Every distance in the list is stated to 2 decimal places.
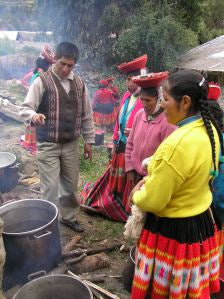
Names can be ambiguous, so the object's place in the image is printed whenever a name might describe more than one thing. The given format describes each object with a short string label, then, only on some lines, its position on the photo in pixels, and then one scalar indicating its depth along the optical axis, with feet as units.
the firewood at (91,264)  12.35
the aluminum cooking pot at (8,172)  17.49
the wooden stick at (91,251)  12.71
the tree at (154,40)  43.80
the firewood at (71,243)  13.56
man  12.98
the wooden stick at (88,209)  17.16
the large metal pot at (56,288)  8.97
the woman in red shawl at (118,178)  14.42
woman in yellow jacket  7.29
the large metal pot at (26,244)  10.04
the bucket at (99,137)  27.96
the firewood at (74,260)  12.26
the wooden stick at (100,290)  11.13
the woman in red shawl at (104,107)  31.53
